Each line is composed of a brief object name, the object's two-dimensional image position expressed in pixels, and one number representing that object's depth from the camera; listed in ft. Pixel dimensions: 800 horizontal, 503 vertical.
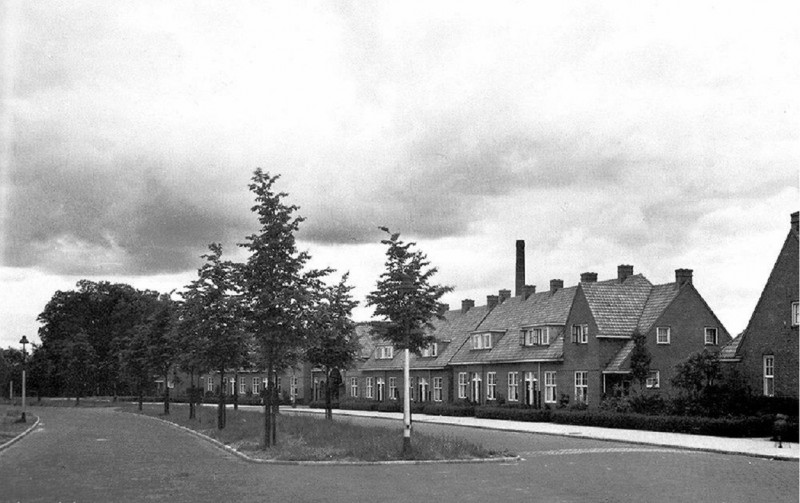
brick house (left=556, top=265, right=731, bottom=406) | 169.89
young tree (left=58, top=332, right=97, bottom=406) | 301.63
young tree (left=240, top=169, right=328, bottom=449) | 94.17
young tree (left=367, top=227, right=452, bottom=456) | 121.70
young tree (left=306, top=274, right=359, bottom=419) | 146.72
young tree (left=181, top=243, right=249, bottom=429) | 123.34
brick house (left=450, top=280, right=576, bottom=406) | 189.67
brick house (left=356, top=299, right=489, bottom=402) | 235.61
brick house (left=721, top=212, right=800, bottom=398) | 129.39
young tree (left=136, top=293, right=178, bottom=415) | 185.98
